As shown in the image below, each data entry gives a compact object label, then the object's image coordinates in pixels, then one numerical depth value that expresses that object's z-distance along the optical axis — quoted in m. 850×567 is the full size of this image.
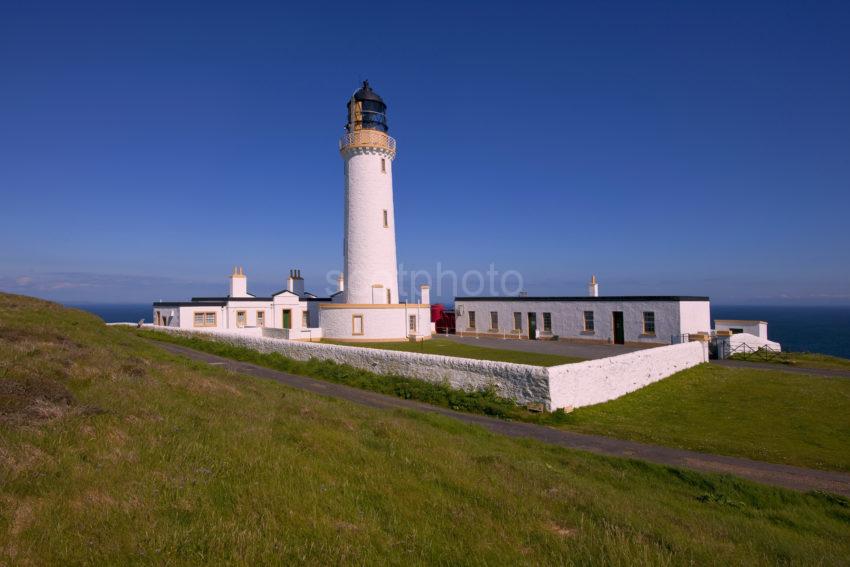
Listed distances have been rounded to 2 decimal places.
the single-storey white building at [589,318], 26.38
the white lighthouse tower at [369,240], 30.36
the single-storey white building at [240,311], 33.38
